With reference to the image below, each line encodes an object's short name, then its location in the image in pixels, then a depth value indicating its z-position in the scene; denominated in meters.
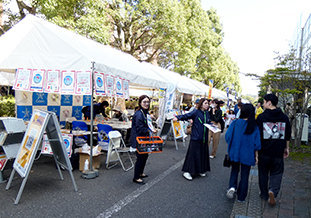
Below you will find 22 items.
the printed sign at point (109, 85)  4.91
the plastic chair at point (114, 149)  4.90
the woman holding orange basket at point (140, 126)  3.99
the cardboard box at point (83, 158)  4.78
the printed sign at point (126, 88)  5.94
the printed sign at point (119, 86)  5.62
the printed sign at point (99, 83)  4.55
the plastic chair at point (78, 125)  6.00
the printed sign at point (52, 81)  4.92
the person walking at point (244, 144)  3.38
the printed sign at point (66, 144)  4.64
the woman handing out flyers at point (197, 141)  4.55
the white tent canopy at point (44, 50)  4.89
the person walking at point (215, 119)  6.55
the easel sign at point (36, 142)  3.17
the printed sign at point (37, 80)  4.98
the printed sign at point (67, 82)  4.69
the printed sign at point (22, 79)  4.93
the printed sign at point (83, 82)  4.48
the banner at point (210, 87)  14.43
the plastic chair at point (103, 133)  5.67
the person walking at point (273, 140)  3.45
